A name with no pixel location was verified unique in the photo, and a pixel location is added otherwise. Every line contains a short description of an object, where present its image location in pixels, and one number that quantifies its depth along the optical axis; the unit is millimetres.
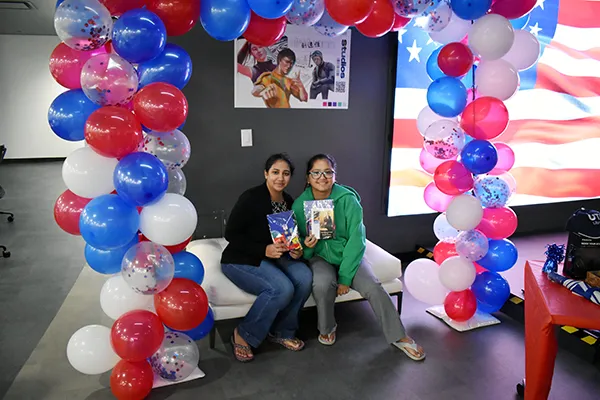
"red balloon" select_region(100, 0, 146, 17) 2029
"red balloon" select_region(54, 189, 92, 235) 2158
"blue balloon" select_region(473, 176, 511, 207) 2789
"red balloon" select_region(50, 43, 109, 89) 2072
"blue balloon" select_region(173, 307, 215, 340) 2520
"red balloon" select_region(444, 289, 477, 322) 2982
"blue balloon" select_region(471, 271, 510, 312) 2943
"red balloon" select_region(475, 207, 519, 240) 2832
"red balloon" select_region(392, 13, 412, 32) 2567
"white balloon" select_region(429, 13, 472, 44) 2799
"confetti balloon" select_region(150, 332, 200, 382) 2350
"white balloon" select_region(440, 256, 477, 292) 2829
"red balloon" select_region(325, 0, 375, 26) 2176
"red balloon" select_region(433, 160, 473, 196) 2754
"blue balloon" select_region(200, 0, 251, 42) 2053
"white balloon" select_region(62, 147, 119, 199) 2037
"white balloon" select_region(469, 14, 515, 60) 2494
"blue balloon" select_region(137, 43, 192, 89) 2119
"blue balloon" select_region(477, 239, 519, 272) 2904
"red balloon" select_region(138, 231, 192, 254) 2271
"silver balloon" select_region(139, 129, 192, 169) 2201
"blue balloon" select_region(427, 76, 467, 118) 2717
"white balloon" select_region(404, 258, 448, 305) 2979
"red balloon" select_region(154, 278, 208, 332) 2197
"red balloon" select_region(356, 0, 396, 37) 2326
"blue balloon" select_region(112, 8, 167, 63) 1938
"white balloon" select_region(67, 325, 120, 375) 2215
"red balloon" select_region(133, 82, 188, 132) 1998
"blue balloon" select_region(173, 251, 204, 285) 2314
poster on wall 3365
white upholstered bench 2717
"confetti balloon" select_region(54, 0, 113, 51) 1878
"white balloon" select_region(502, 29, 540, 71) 2688
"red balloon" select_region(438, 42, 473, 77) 2688
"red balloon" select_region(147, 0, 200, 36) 2031
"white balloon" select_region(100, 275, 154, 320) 2219
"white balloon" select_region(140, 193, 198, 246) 2066
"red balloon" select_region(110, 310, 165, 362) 2143
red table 1775
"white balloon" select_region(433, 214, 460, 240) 3025
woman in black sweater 2660
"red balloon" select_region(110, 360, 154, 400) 2227
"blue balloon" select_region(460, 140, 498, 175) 2684
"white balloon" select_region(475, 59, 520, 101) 2627
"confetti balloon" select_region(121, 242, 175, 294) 2082
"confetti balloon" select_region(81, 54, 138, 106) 1959
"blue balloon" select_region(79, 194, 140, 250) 1997
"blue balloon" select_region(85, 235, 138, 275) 2197
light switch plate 3482
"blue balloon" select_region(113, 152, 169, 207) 1978
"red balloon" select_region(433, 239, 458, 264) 3008
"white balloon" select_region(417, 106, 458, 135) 2973
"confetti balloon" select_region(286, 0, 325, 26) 2230
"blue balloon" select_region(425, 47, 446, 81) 2933
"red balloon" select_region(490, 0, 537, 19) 2600
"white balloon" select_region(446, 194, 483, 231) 2719
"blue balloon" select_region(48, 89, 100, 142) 2049
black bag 2055
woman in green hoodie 2736
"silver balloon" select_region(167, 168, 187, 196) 2307
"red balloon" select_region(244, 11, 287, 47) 2266
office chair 4301
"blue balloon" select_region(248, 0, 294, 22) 2039
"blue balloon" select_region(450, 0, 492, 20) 2516
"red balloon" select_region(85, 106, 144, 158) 1957
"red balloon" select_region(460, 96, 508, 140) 2635
